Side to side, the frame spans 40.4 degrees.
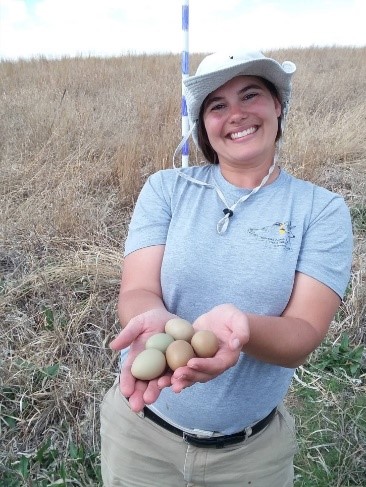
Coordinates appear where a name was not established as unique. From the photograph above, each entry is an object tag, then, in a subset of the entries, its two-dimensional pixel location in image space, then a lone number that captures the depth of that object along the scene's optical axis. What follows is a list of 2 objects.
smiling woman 1.23
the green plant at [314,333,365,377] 2.41
